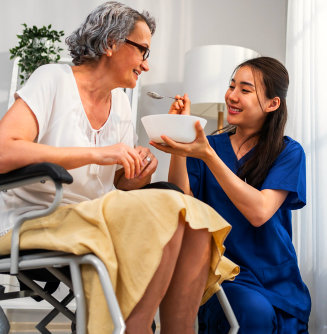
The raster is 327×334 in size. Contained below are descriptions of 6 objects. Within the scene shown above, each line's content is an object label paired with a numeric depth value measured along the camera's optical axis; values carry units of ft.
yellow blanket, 3.19
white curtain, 7.29
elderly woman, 3.27
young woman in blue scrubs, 4.69
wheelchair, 3.05
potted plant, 9.15
